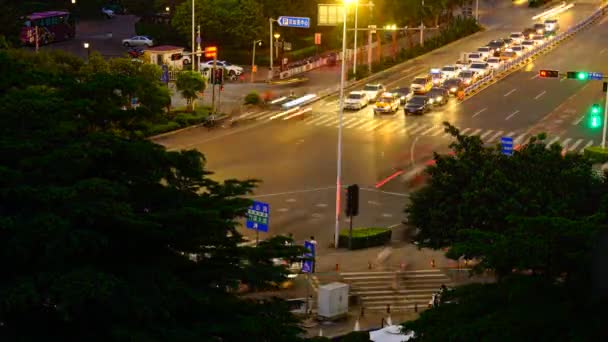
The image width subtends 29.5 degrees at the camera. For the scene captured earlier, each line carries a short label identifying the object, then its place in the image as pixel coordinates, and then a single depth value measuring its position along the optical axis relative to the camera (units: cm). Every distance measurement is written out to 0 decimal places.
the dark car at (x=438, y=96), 8512
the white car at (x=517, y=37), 11162
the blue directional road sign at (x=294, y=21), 9394
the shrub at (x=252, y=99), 8338
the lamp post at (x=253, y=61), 9638
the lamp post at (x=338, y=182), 5059
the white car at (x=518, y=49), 10519
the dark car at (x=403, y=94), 8615
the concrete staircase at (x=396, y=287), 4181
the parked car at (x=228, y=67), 9606
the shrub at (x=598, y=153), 6218
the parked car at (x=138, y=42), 10888
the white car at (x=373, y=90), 8656
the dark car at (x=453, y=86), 8962
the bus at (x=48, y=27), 10306
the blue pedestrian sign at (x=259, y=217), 4528
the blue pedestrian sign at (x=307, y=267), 3914
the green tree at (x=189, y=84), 7862
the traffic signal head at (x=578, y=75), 6425
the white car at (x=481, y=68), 9519
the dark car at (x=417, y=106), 8219
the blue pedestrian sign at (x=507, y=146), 4839
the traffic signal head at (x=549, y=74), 6849
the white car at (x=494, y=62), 9865
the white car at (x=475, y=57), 10159
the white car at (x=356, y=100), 8350
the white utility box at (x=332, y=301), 3931
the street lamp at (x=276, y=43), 9749
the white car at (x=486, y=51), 10350
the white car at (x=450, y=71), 9531
